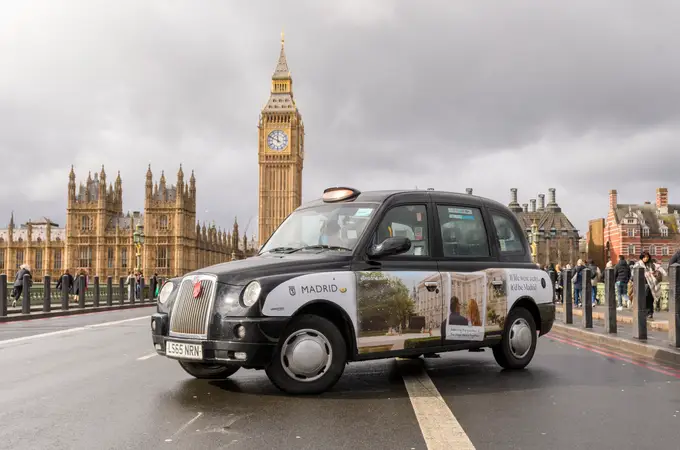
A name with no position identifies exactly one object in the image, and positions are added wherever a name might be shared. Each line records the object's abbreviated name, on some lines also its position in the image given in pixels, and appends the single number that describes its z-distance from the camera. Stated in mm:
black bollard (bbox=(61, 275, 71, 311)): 24936
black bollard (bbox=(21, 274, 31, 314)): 21281
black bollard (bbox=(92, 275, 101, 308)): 28891
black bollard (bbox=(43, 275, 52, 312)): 23094
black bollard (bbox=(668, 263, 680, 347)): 9905
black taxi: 6215
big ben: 120562
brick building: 98125
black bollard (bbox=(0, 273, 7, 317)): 19328
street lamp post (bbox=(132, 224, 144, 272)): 47781
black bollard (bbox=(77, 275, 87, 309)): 27391
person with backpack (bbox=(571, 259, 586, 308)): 26077
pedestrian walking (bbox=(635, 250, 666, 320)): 19391
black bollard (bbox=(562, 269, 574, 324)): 17281
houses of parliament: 87938
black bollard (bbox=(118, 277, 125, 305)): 33156
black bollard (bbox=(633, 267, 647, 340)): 11391
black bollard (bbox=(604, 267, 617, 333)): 13342
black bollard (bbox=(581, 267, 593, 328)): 15375
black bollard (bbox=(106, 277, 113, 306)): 30953
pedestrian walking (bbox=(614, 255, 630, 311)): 22172
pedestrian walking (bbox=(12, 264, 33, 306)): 22688
